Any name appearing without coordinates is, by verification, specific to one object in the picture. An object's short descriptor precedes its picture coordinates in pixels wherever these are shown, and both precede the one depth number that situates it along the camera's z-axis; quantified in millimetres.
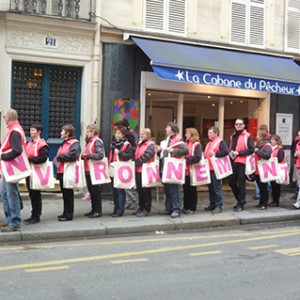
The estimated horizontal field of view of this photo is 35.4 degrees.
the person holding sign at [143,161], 8797
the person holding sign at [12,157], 7117
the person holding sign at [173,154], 8820
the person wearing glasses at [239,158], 9594
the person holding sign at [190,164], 9133
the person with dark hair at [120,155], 8703
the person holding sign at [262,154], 9867
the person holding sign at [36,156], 7855
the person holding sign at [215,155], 9391
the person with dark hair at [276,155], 10586
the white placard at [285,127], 13539
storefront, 11023
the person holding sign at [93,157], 8594
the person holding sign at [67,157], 8148
